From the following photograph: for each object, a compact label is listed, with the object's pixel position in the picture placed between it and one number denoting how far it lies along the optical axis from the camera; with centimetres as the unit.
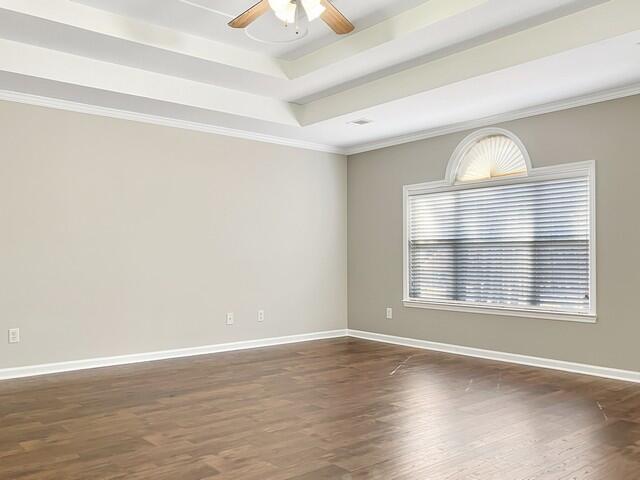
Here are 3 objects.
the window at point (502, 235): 521
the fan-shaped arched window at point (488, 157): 570
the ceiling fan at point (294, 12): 341
